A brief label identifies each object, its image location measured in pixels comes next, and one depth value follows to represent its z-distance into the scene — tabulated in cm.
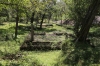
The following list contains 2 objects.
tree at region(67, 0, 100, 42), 830
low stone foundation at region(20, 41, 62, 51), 976
